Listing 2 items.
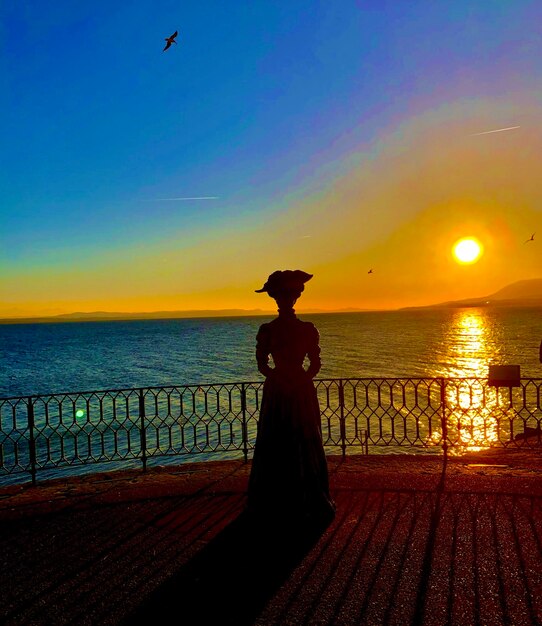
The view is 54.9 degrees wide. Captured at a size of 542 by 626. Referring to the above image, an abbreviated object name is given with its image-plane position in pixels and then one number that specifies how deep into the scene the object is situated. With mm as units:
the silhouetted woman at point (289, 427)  6254
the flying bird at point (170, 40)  10052
